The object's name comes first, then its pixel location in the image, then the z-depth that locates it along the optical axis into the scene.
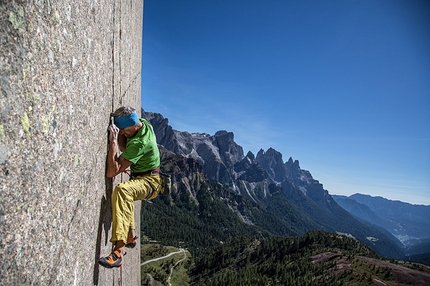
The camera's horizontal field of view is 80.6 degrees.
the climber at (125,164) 4.29
